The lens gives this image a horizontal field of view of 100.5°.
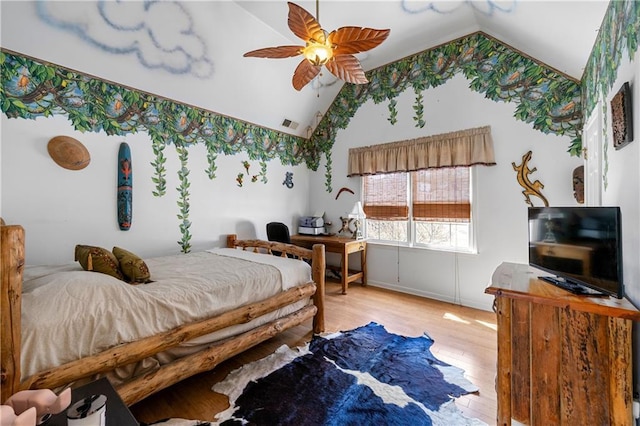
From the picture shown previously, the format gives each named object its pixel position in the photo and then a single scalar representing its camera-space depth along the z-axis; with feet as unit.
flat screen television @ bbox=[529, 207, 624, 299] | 4.16
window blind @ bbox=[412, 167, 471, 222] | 11.44
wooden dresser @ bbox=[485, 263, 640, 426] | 3.90
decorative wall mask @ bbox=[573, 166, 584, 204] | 8.70
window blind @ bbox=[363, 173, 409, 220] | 13.25
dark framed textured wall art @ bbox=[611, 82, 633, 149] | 4.21
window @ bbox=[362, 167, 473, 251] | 11.53
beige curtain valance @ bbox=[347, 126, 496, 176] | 10.73
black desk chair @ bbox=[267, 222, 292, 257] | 13.02
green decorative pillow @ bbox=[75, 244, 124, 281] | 6.18
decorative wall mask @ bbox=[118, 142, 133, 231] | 9.35
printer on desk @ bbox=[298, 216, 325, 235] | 15.21
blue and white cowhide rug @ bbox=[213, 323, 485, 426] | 5.38
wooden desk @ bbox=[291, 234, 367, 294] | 12.96
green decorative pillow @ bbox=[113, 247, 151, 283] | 6.41
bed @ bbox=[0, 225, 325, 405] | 3.70
